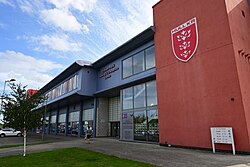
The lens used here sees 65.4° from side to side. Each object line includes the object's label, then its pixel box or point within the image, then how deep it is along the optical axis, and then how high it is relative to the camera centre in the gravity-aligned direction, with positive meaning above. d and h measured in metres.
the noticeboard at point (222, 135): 9.81 -0.49
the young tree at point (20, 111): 11.54 +1.03
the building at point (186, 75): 10.54 +3.52
